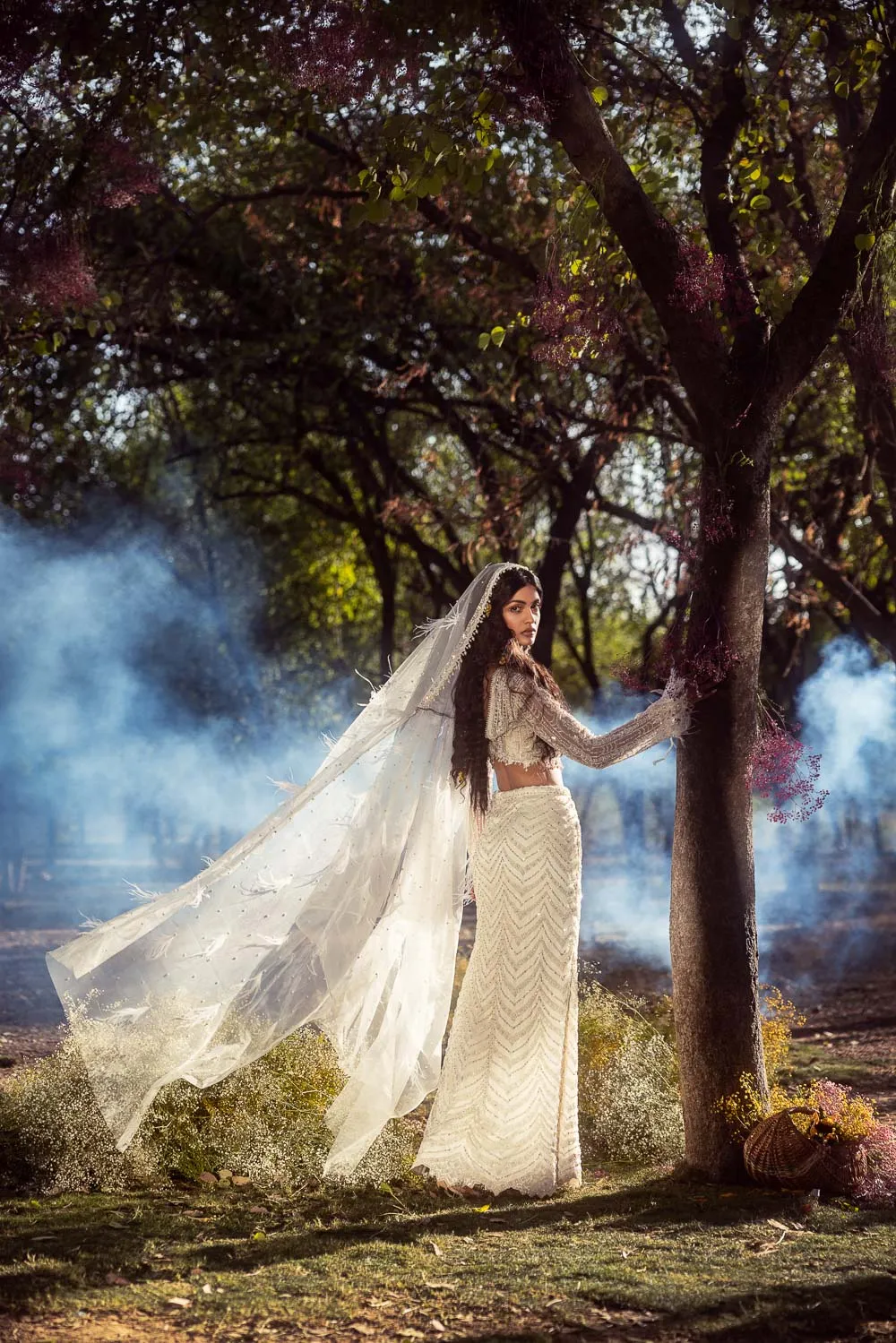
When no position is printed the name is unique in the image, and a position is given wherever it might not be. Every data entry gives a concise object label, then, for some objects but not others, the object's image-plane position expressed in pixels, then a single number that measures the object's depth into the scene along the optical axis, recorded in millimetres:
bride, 5691
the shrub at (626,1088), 6453
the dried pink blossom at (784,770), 5586
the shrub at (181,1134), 5797
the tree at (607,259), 5812
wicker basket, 5449
